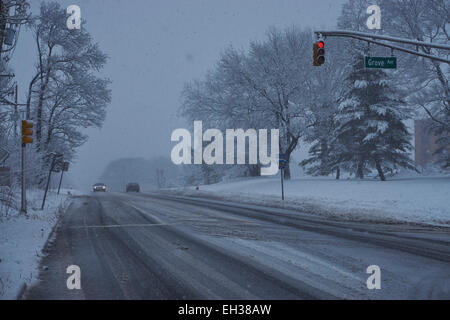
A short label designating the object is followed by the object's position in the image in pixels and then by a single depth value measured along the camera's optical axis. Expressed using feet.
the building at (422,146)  270.77
